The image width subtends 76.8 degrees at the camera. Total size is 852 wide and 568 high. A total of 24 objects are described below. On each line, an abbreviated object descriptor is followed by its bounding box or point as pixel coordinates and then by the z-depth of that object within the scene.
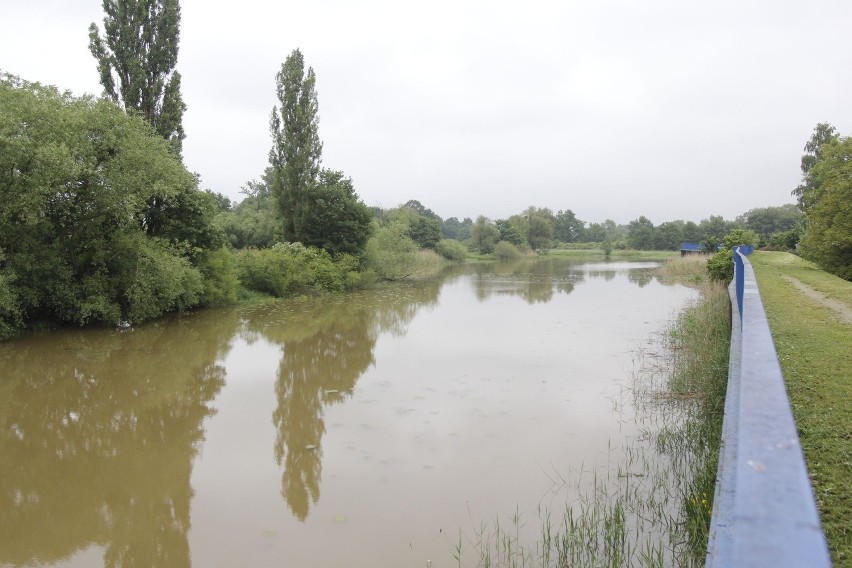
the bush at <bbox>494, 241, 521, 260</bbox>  68.44
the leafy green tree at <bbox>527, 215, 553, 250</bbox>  81.00
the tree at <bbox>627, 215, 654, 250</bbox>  85.88
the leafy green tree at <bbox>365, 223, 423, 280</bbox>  28.94
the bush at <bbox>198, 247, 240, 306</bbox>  18.30
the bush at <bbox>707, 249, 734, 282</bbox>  20.19
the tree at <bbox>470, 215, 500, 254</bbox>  70.56
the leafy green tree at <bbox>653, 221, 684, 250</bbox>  83.81
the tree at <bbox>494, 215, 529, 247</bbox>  74.44
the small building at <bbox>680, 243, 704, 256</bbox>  51.65
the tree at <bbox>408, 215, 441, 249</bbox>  53.12
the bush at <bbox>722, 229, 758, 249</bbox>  31.53
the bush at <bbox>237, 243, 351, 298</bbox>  21.89
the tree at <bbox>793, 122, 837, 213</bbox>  39.38
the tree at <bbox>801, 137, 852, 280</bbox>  17.73
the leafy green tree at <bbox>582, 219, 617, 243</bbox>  106.88
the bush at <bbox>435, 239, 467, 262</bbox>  56.38
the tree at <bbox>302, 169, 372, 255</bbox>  26.12
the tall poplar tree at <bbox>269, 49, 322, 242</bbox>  25.94
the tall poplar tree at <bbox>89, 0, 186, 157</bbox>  17.28
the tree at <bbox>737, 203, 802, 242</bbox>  78.91
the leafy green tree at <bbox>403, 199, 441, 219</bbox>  104.69
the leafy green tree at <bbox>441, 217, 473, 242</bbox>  121.44
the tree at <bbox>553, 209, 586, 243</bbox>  105.00
